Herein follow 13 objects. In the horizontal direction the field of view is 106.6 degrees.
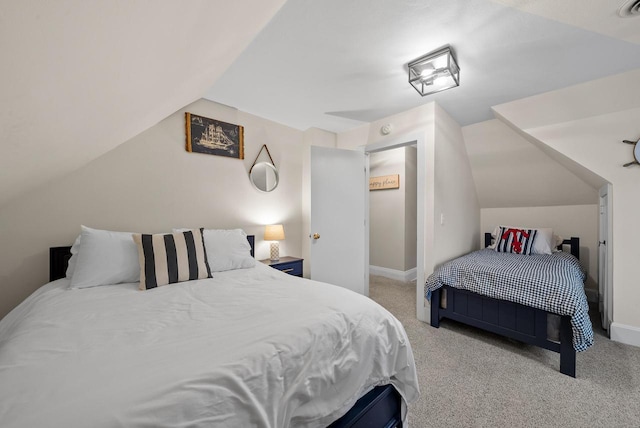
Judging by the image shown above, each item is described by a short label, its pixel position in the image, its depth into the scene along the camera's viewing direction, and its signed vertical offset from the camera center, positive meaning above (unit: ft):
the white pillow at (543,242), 10.16 -1.45
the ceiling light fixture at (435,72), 5.82 +3.65
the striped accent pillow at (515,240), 10.36 -1.41
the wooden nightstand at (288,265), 8.95 -2.07
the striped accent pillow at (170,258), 5.36 -1.12
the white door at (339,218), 10.04 -0.36
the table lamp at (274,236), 9.23 -0.98
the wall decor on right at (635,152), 6.71 +1.56
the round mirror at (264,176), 9.55 +1.41
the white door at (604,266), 7.48 -2.00
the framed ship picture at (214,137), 8.15 +2.69
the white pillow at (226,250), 6.64 -1.15
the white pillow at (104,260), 5.23 -1.11
